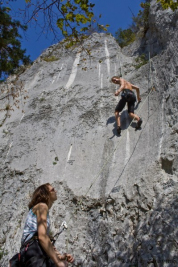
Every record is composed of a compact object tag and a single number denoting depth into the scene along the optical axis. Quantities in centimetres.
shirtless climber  723
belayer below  272
